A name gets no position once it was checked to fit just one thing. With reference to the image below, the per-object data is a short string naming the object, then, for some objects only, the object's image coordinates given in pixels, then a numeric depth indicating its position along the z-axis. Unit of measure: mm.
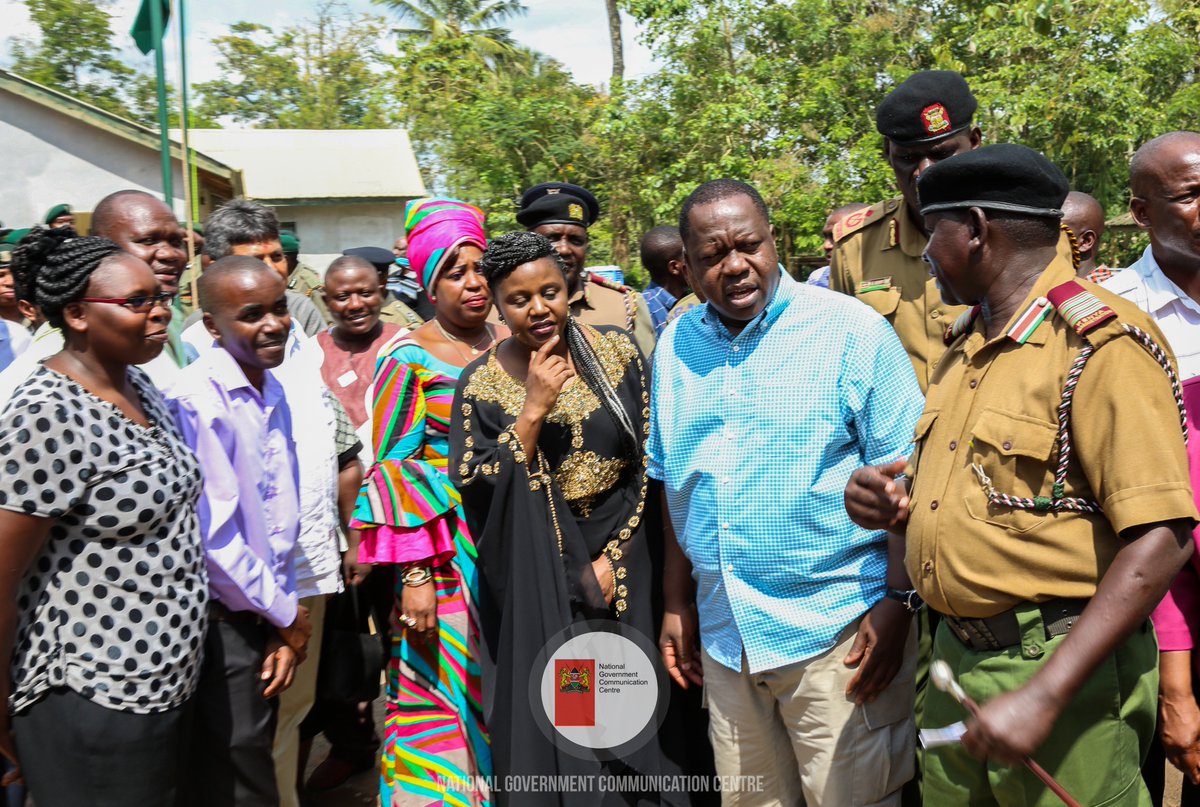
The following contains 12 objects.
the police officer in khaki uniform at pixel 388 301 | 6836
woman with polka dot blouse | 2566
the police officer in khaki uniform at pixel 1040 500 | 1995
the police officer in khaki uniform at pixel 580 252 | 4773
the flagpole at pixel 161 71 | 6309
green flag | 6820
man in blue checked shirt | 2867
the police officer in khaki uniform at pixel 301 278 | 6770
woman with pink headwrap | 3650
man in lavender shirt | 3104
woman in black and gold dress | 3350
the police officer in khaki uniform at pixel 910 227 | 3400
